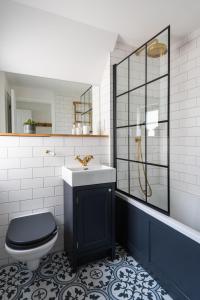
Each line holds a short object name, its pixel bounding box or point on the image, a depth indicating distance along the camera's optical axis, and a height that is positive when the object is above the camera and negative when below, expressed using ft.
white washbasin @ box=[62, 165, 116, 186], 5.41 -1.10
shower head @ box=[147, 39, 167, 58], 5.80 +3.11
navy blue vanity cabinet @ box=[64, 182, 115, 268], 5.50 -2.56
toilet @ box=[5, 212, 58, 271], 4.53 -2.52
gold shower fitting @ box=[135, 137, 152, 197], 6.57 -1.15
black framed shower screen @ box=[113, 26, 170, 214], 6.34 +0.65
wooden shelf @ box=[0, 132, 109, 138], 5.73 +0.25
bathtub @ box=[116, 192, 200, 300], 4.01 -2.85
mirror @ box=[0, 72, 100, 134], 6.29 +1.38
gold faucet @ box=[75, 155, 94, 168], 6.65 -0.68
